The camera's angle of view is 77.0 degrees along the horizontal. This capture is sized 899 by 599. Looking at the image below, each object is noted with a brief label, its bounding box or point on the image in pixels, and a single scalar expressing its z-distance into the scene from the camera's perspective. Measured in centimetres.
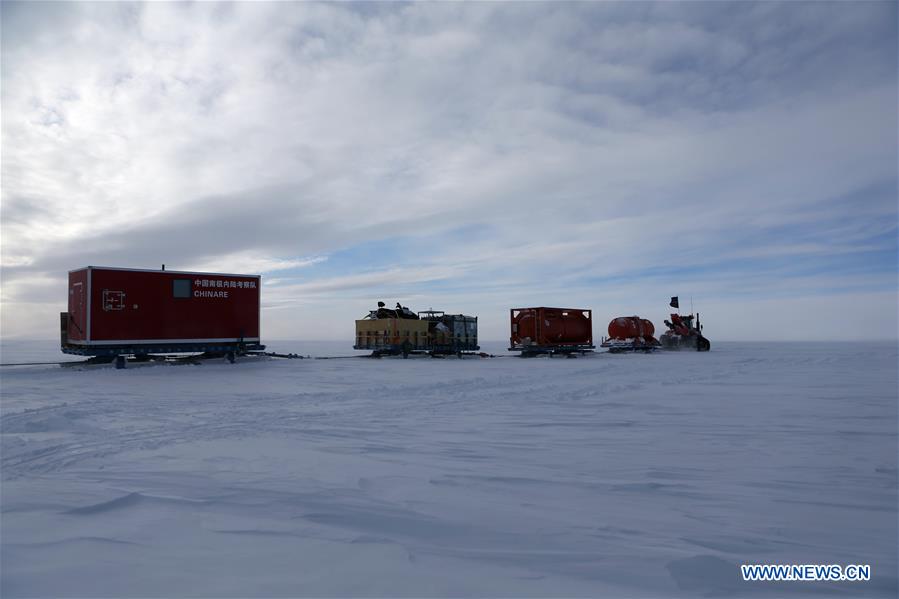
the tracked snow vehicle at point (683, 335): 4431
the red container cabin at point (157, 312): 2036
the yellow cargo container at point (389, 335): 2941
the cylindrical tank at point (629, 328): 4294
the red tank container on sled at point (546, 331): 3425
